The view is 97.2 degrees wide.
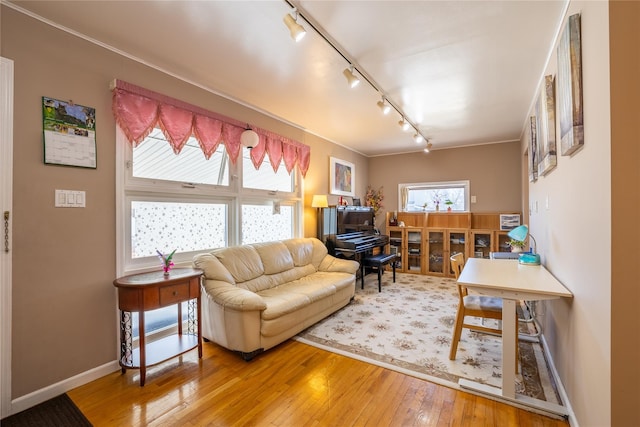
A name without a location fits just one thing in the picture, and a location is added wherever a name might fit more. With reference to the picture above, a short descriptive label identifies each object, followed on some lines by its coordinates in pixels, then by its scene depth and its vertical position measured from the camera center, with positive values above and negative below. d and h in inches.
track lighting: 68.2 +50.1
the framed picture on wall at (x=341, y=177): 199.0 +27.5
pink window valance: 90.6 +34.8
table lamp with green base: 104.0 -15.9
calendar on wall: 76.4 +23.5
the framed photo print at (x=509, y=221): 194.5 -5.9
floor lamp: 168.4 +7.3
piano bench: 171.5 -29.9
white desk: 69.2 -21.4
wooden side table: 80.1 -26.0
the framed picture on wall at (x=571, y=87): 58.3 +27.6
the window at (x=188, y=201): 96.0 +5.9
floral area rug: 84.0 -48.2
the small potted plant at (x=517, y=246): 133.8 -16.3
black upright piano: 174.4 -12.6
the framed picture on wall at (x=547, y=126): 81.8 +26.5
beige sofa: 94.1 -31.7
